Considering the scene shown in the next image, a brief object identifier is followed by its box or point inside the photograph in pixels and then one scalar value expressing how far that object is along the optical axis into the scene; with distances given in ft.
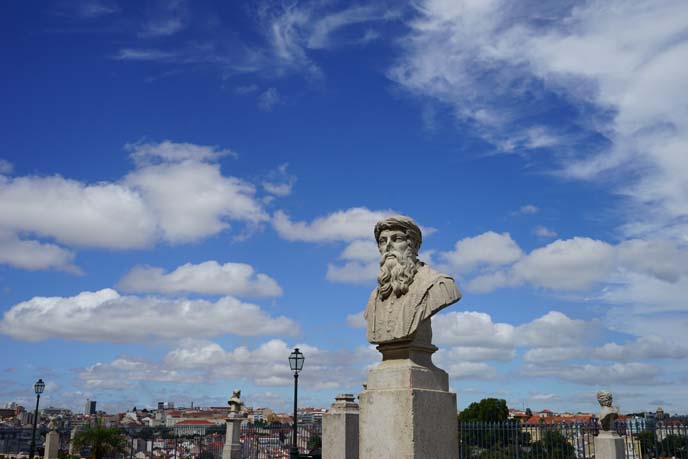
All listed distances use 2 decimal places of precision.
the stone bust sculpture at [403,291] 19.67
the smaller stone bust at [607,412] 48.83
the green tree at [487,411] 159.53
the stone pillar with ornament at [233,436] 75.00
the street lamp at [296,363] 65.77
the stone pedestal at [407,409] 18.69
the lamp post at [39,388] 91.35
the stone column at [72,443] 93.20
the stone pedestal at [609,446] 47.24
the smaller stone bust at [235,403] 80.96
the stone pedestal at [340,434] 43.21
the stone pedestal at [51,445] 94.79
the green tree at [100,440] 89.51
